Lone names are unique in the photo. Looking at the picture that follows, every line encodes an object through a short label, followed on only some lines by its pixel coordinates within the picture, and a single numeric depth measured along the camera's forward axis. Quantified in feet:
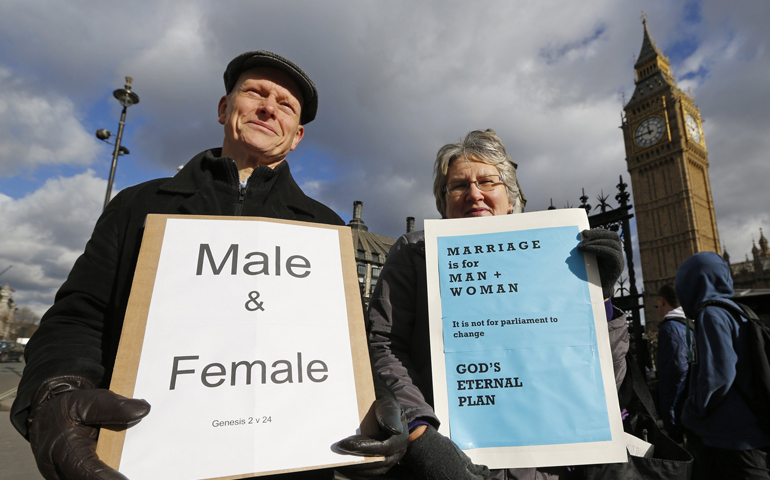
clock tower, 181.16
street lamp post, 28.81
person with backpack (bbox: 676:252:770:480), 7.43
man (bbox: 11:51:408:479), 3.01
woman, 4.15
